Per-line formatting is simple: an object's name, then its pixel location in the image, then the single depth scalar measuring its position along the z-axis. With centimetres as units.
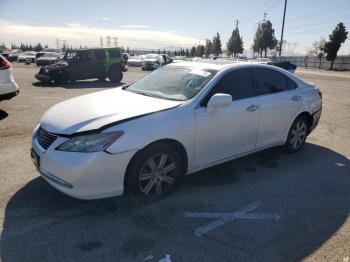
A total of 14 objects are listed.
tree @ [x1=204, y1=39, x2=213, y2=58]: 9901
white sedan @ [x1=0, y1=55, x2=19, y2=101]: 820
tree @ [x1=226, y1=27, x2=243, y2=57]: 7594
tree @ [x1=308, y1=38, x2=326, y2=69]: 5612
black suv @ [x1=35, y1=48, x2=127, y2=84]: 1698
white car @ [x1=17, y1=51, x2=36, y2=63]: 4039
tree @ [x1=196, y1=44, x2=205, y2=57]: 10375
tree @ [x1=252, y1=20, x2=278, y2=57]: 6378
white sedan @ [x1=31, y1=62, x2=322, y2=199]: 370
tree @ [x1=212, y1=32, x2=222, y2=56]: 8938
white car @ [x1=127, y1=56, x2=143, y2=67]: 4416
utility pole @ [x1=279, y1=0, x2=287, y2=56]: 5400
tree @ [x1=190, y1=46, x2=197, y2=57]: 11083
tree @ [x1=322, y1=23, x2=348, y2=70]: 5009
